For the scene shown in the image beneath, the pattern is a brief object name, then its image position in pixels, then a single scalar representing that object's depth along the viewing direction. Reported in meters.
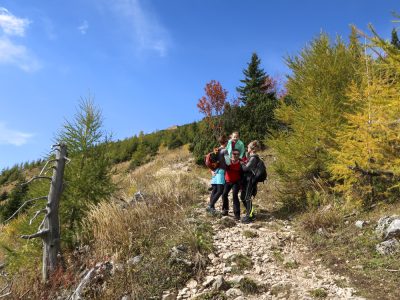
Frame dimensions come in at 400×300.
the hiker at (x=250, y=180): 7.23
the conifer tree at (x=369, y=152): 6.38
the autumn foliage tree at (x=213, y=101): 24.25
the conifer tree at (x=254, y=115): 17.70
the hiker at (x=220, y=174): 7.34
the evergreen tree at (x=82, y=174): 7.60
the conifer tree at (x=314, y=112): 8.13
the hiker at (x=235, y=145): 7.35
